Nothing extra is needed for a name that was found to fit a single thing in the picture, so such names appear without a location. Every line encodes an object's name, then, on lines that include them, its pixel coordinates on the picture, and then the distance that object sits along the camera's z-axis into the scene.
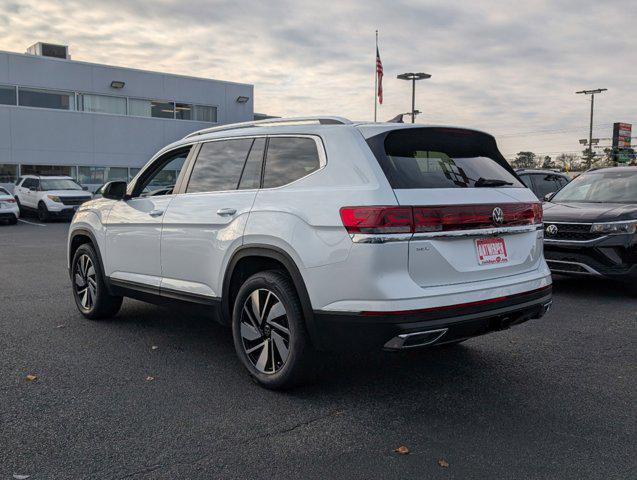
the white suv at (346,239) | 3.65
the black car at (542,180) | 13.45
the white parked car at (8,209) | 20.62
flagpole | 34.84
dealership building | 27.41
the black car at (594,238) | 7.56
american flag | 34.78
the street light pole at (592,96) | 55.56
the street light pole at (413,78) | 37.84
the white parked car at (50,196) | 22.17
